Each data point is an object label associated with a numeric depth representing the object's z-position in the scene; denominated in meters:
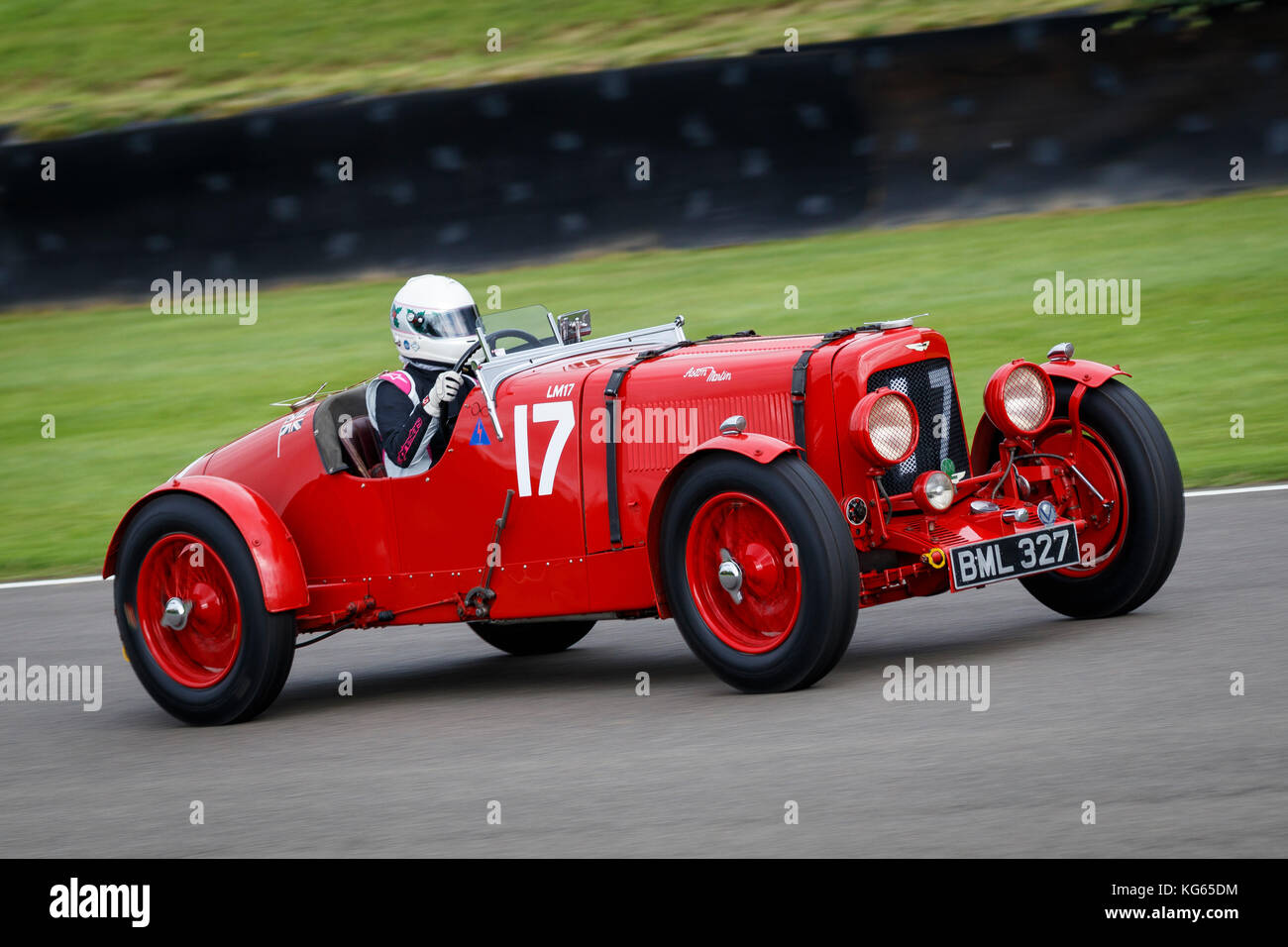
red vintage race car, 6.17
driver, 6.97
